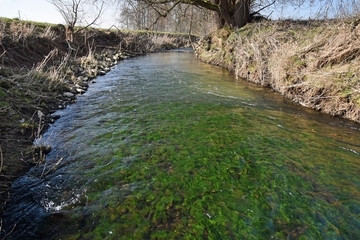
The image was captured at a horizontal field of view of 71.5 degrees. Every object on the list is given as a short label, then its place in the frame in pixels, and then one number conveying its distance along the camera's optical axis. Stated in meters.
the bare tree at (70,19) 15.08
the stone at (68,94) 7.63
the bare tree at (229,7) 14.59
